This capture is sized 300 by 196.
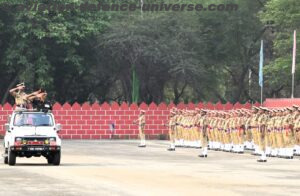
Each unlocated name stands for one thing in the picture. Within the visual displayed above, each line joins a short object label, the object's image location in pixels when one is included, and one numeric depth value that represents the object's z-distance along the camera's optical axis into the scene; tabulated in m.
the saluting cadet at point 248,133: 42.12
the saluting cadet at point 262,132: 36.75
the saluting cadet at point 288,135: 38.88
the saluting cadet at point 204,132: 40.59
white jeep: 31.94
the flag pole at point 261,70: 58.16
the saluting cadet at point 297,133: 38.72
